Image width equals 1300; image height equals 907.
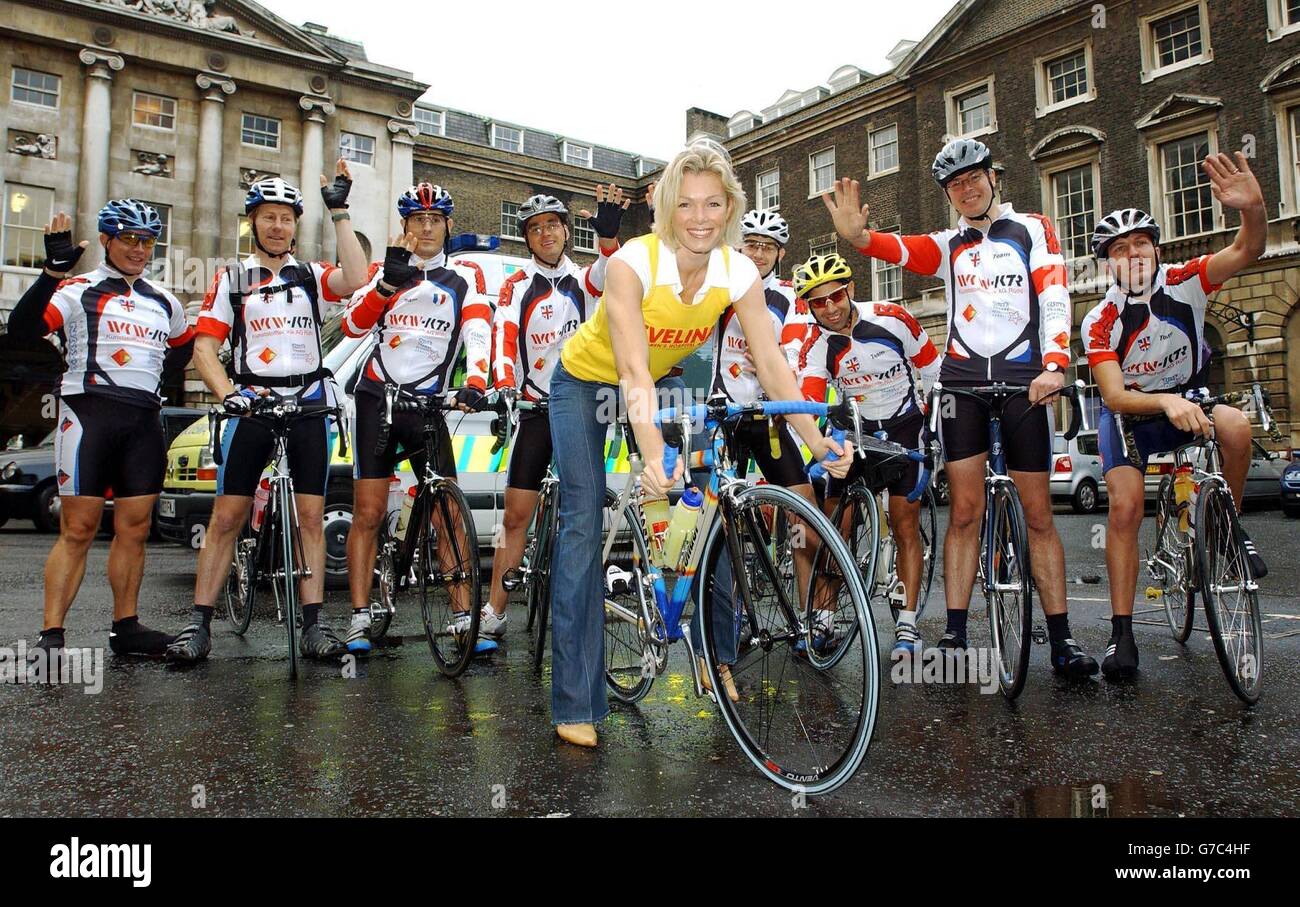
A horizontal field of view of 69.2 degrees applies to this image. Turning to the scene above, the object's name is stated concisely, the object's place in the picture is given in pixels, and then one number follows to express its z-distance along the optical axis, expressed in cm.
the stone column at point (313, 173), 3378
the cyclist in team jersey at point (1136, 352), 445
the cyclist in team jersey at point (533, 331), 517
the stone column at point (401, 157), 3809
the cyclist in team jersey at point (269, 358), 515
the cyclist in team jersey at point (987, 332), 440
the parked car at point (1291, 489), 1662
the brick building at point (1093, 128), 2430
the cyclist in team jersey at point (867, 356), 546
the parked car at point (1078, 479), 2053
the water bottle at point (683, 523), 324
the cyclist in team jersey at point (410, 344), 525
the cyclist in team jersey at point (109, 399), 489
